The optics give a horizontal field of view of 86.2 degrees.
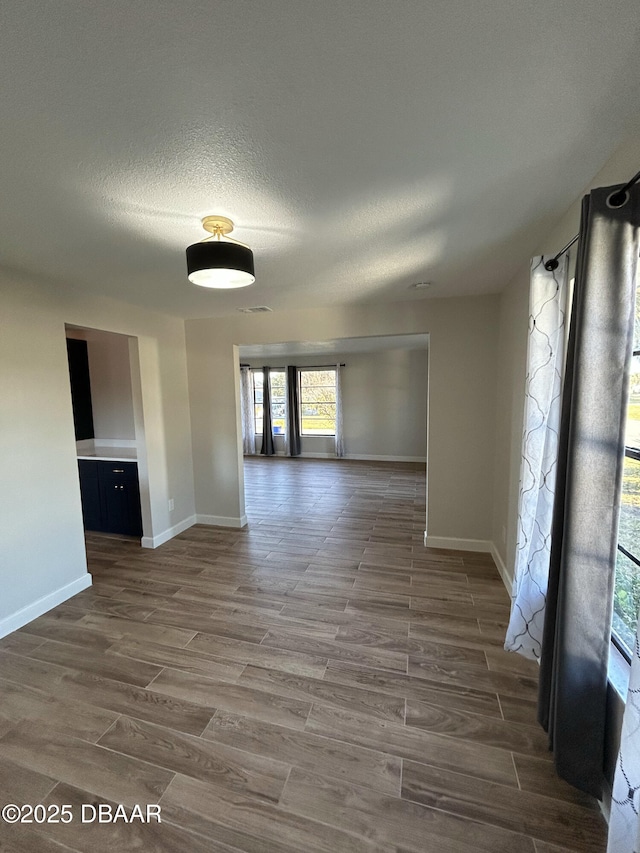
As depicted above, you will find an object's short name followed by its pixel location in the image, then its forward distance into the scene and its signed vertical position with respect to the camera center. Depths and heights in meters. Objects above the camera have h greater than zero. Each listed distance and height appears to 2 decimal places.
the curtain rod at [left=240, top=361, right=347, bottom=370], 7.98 +0.72
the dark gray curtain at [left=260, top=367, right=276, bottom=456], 8.39 -0.57
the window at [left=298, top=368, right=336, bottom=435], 8.17 -0.10
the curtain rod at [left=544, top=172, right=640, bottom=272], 1.04 +0.62
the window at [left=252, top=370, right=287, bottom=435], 8.47 +0.02
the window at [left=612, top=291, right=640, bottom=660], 1.27 -0.55
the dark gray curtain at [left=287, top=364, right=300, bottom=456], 8.20 -0.35
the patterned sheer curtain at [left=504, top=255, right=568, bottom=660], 1.79 -0.33
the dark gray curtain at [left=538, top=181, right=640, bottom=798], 1.13 -0.29
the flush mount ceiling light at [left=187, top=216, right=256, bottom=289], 1.59 +0.65
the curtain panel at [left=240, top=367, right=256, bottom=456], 8.42 -0.38
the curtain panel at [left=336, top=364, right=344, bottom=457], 7.84 -0.63
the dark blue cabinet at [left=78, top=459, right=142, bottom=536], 3.68 -1.06
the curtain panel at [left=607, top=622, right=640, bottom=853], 0.93 -1.08
